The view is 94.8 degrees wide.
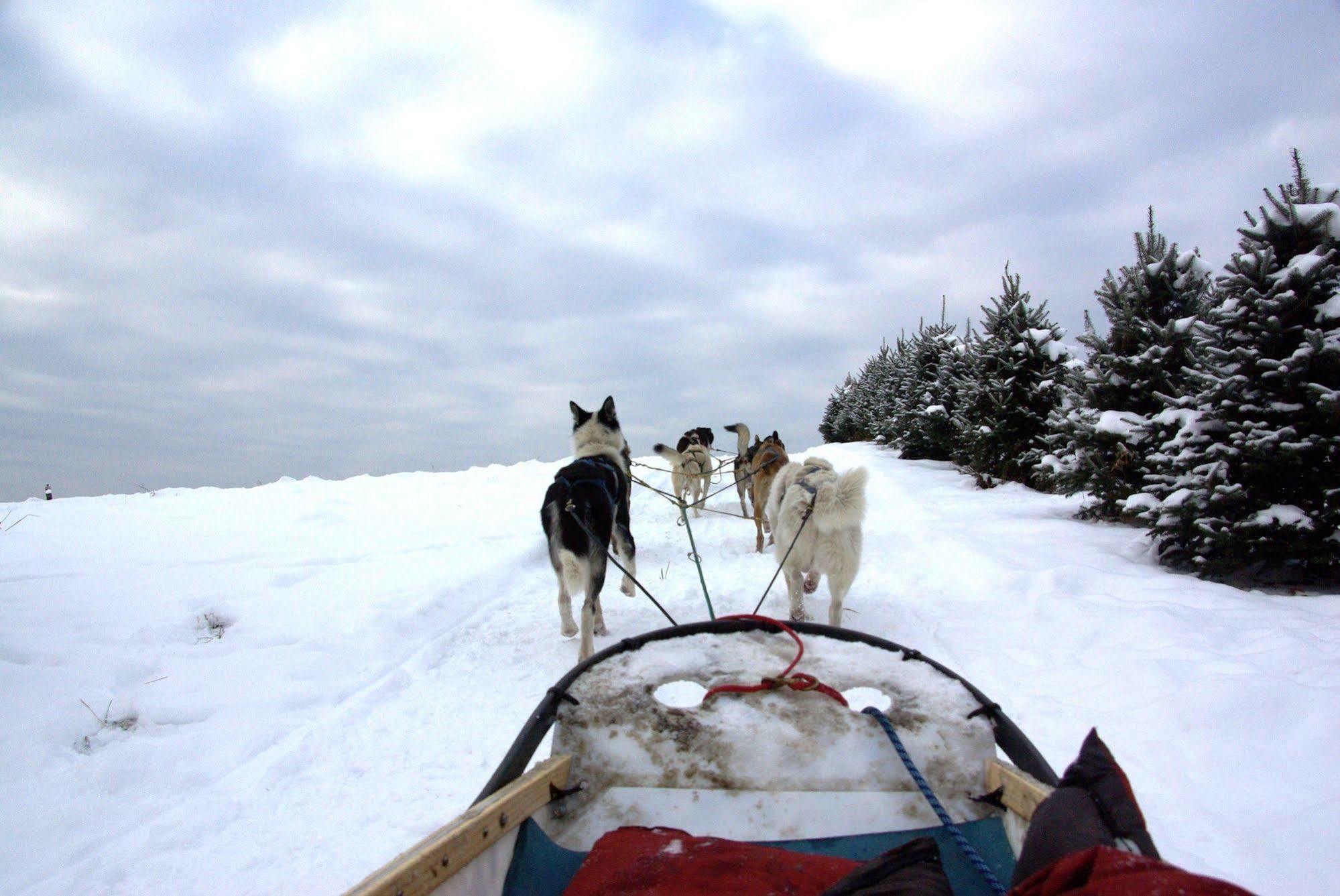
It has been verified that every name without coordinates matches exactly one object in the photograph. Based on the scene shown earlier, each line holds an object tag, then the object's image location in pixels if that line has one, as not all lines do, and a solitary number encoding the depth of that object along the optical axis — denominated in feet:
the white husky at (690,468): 36.94
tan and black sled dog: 26.07
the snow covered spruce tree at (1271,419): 16.11
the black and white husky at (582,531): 14.87
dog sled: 5.18
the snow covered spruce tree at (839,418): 112.06
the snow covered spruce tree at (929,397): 55.31
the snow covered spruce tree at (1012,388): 37.88
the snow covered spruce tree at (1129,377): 23.91
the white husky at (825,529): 15.39
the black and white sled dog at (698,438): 39.65
